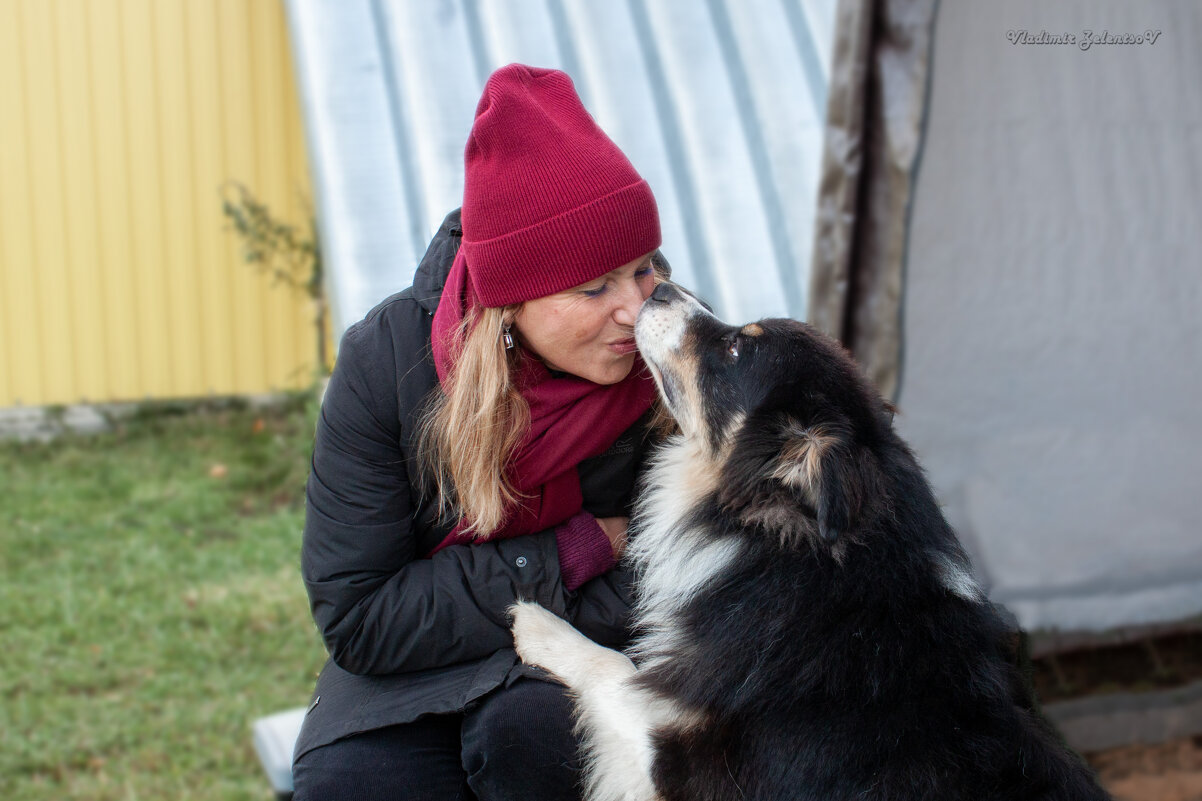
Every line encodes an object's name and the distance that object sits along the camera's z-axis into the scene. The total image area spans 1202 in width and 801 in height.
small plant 7.34
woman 2.31
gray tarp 3.11
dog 2.10
